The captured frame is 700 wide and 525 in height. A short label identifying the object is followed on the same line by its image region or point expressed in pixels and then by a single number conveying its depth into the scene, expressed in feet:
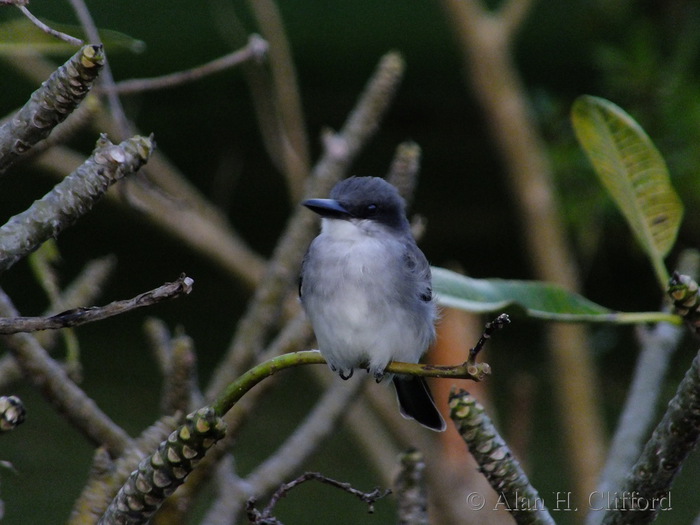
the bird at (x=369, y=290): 26.11
